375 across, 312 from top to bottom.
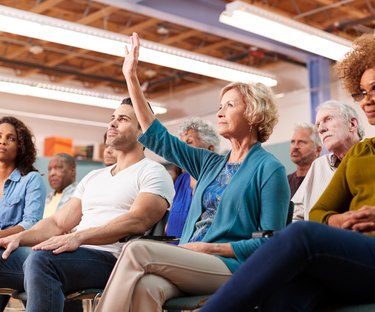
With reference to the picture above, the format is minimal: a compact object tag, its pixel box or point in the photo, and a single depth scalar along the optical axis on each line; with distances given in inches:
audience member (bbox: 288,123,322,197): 142.8
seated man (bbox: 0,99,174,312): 81.6
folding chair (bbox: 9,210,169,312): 84.1
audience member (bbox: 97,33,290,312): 66.8
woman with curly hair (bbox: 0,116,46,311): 113.3
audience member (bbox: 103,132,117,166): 157.6
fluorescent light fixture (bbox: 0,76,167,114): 289.0
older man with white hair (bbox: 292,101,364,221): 105.2
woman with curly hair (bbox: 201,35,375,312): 50.8
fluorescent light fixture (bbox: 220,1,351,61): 200.1
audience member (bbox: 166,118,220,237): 129.7
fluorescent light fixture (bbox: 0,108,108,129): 378.0
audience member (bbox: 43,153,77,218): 200.9
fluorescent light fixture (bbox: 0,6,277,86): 200.4
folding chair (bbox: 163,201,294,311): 67.9
